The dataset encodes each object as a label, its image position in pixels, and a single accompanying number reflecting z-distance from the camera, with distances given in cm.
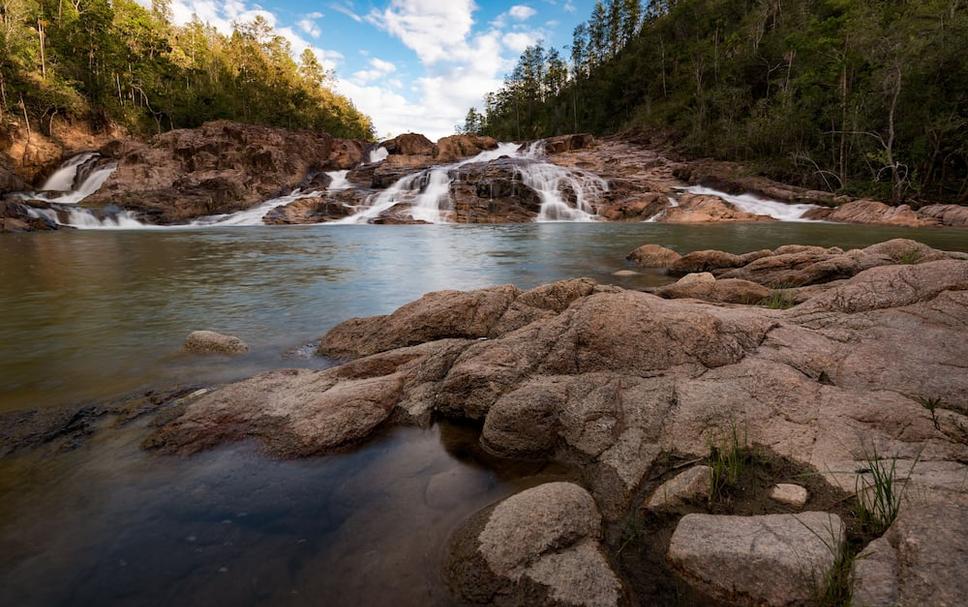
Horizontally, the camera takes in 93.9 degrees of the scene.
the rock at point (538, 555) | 190
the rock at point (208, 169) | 2891
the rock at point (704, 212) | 2447
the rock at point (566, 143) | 4469
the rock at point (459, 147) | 4306
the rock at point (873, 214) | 2028
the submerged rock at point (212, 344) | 547
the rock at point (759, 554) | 172
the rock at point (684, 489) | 230
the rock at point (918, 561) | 147
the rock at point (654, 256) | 1096
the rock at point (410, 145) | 4478
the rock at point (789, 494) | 218
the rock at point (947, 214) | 1942
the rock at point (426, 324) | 529
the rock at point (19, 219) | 2095
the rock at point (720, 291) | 617
